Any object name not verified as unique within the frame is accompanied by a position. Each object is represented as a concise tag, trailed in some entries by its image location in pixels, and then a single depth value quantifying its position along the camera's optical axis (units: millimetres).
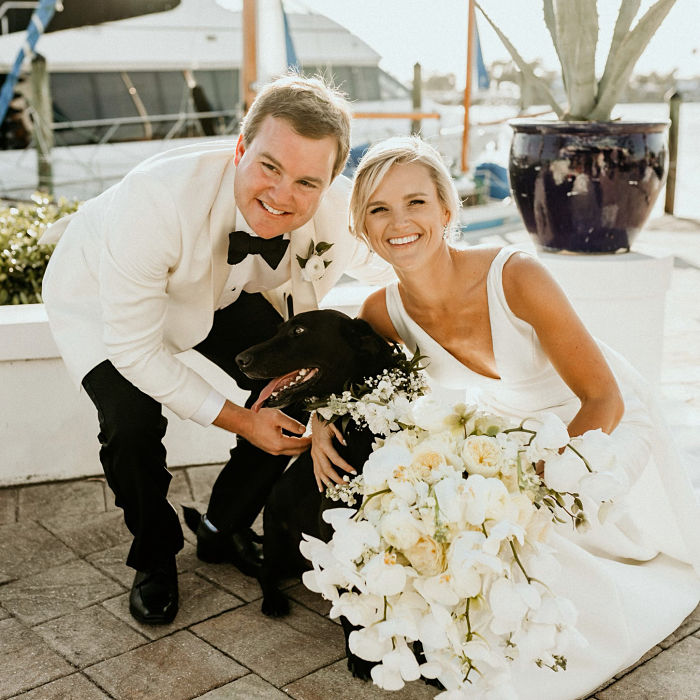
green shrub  4012
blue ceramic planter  3684
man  2355
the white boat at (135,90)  16328
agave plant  3930
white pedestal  3760
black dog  2262
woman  2242
